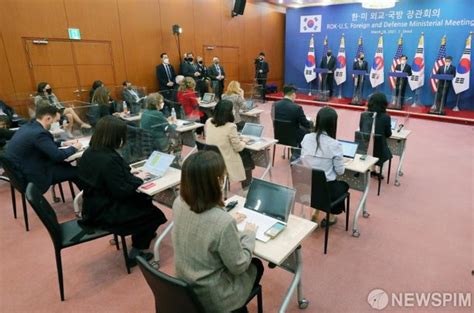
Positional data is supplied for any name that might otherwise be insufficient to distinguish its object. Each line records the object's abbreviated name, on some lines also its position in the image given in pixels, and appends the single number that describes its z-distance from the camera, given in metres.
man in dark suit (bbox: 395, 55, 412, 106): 8.86
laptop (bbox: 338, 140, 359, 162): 3.17
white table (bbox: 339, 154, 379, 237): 2.95
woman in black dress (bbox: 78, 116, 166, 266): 2.17
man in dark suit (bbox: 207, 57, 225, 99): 9.46
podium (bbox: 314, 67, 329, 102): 9.82
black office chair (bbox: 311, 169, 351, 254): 2.53
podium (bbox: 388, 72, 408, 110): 8.27
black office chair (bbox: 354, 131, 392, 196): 3.56
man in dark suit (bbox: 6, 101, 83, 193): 2.89
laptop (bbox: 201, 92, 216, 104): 6.84
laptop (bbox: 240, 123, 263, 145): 4.02
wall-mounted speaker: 9.83
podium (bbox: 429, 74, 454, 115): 8.02
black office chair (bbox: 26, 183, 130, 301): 1.99
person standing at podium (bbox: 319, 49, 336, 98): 10.40
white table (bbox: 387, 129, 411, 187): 4.10
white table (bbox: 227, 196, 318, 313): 1.62
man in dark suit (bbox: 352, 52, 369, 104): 9.71
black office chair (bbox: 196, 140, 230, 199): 3.12
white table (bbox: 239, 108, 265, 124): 5.62
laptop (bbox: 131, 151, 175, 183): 2.69
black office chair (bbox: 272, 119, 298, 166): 4.36
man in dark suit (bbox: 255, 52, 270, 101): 10.91
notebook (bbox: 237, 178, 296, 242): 1.86
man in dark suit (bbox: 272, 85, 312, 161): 4.27
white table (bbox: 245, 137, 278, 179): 3.65
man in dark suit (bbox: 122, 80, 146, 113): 6.68
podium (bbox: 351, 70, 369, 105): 9.73
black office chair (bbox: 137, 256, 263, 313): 1.17
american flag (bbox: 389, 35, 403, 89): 9.39
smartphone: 1.76
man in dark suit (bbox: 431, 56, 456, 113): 8.06
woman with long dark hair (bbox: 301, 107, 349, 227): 2.59
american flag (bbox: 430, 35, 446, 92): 8.53
